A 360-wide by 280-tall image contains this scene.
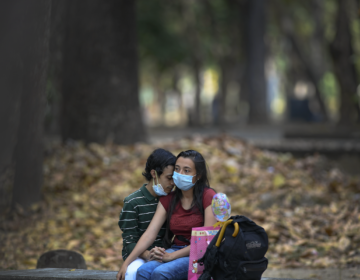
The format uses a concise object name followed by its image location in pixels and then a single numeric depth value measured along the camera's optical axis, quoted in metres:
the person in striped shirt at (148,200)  7.86
